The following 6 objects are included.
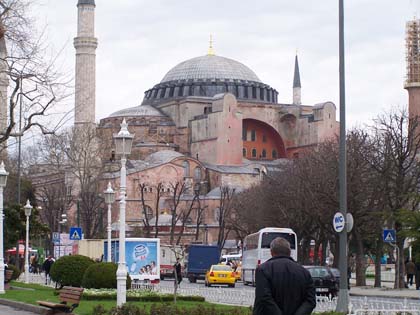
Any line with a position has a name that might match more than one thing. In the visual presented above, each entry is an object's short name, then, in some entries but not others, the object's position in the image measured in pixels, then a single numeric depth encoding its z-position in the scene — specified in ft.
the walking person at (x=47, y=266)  149.59
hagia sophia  341.00
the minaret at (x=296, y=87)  504.02
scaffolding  407.44
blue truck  192.03
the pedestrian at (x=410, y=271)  159.35
